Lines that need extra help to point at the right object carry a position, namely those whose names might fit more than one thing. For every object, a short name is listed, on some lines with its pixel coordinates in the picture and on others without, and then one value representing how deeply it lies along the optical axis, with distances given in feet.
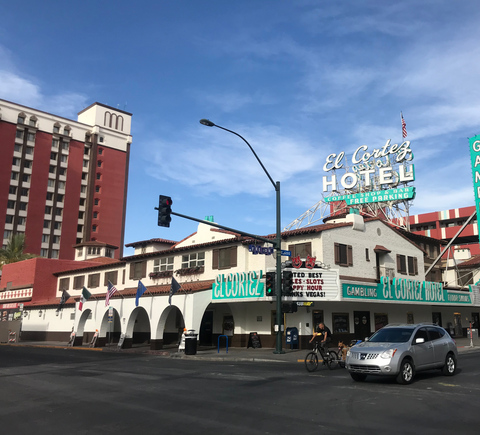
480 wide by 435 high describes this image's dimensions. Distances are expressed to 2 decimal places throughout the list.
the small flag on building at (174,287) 96.53
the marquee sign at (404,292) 96.68
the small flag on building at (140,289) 104.80
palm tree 209.56
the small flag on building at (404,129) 179.14
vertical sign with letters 149.59
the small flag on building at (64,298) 144.15
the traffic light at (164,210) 62.60
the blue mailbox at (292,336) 93.23
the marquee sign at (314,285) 89.74
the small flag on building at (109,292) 112.16
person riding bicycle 59.04
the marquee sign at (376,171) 161.89
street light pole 79.97
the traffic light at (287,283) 80.59
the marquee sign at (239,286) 93.04
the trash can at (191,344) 87.45
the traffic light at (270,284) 82.17
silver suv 40.98
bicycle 55.26
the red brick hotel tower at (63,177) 265.75
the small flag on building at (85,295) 124.32
